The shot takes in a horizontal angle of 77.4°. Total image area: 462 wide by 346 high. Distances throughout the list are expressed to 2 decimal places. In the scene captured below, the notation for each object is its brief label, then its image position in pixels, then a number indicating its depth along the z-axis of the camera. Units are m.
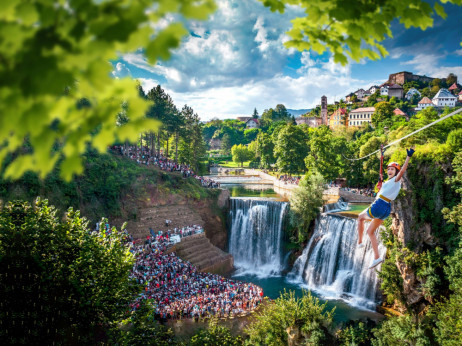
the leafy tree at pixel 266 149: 65.75
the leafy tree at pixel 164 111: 40.97
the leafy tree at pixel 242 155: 87.25
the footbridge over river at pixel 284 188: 36.41
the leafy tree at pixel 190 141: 51.59
